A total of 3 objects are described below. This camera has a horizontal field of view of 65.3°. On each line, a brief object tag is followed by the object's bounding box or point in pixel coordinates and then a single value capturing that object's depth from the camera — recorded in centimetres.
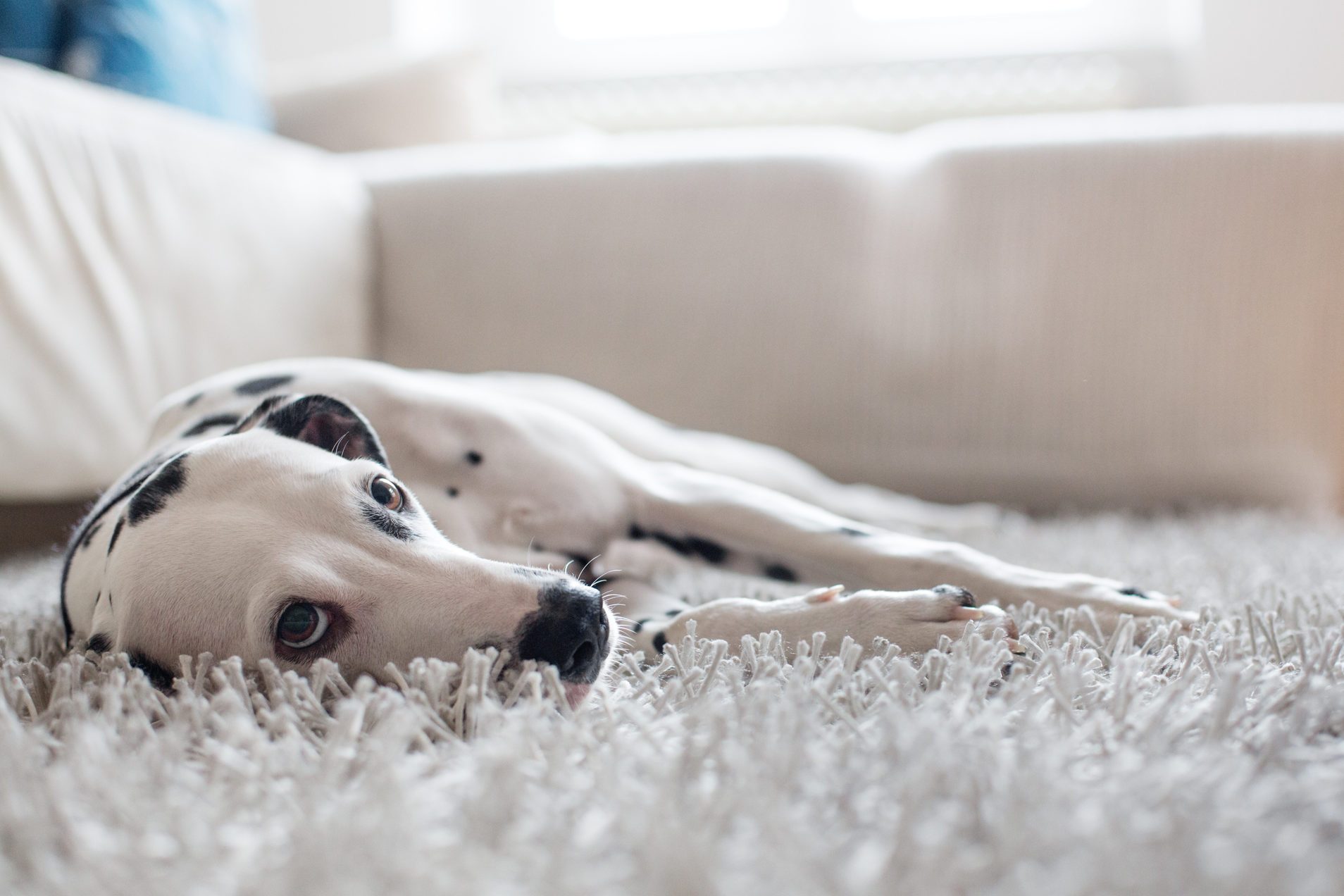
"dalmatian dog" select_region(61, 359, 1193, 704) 86
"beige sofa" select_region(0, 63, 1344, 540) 192
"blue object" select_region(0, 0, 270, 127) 229
